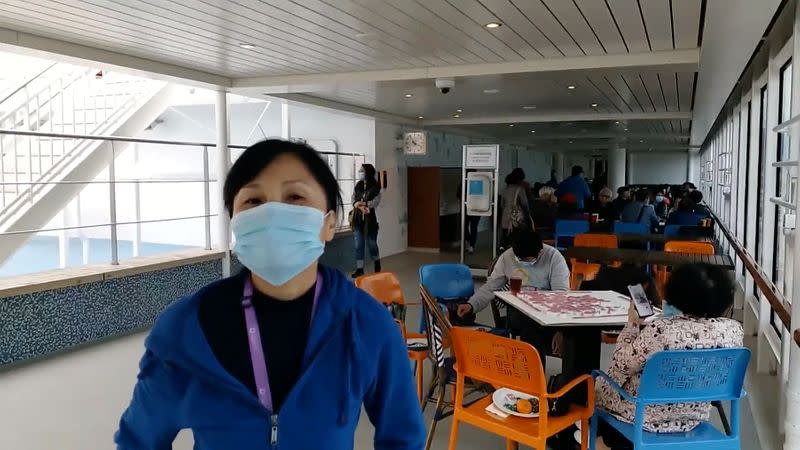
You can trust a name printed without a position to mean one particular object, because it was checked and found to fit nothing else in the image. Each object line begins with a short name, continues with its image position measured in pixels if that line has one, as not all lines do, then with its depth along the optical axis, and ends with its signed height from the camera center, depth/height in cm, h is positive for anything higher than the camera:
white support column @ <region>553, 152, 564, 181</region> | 2693 +111
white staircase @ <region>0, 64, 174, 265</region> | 687 +84
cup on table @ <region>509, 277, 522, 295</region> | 379 -58
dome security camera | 626 +107
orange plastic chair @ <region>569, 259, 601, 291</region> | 643 -85
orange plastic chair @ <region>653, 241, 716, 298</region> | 569 -54
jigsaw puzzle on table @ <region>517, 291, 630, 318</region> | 337 -65
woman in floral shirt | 247 -58
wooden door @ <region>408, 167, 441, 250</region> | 1148 -34
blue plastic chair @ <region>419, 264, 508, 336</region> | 430 -65
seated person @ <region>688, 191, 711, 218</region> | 848 -24
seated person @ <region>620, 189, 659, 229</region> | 819 -30
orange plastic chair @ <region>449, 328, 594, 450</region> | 249 -80
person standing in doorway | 858 -35
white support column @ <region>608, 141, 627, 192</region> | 1914 +73
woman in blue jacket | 115 -31
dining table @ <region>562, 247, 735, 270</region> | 490 -54
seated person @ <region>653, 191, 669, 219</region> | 1212 -36
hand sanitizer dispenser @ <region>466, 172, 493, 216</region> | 834 -7
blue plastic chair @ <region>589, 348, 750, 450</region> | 242 -77
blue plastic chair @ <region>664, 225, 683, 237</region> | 738 -50
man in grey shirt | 411 -56
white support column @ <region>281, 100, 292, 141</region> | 994 +107
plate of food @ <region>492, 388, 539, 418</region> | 267 -93
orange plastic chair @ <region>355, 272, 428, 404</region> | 396 -65
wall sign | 822 +42
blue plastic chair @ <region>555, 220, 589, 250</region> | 784 -49
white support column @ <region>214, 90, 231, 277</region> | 705 +48
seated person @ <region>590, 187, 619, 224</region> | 912 -28
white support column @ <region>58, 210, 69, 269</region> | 794 -78
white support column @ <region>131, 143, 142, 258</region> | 649 -25
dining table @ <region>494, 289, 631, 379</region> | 315 -66
